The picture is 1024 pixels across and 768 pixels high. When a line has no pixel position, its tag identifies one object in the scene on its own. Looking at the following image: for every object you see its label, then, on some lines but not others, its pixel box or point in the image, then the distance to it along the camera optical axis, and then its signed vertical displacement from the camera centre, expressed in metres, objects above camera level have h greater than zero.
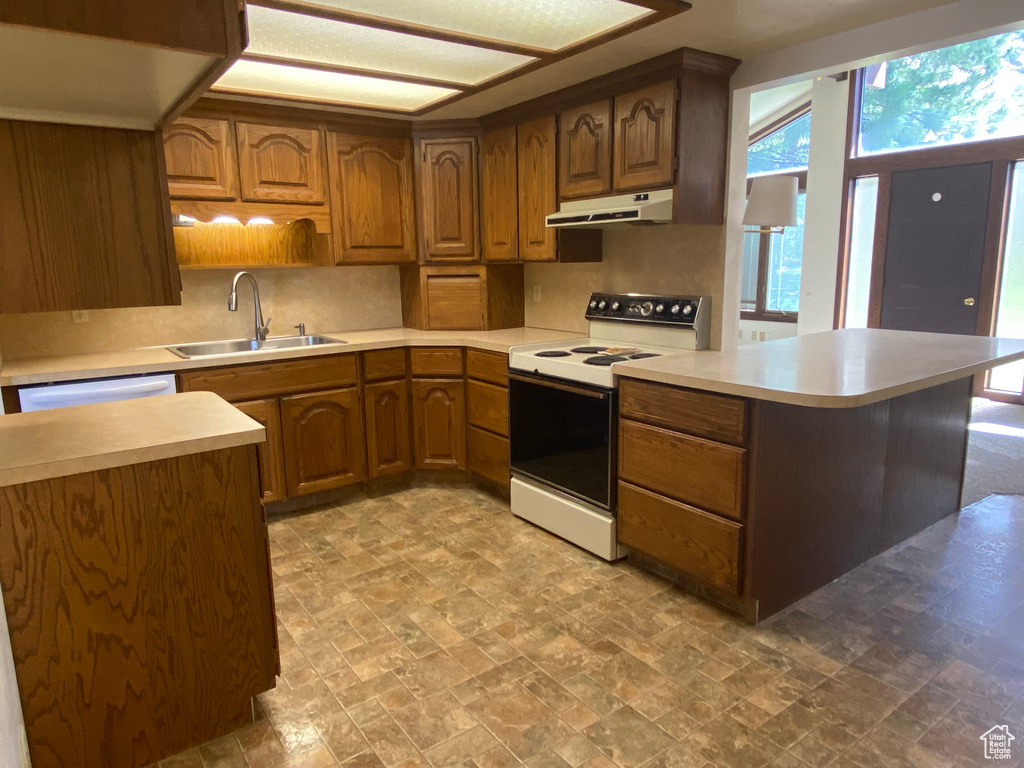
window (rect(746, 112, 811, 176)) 7.07 +1.33
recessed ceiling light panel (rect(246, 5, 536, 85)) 2.40 +0.93
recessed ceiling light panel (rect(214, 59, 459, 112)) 2.97 +0.94
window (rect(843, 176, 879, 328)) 6.45 +0.18
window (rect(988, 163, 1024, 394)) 5.50 -0.20
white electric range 2.82 -0.63
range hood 2.83 +0.28
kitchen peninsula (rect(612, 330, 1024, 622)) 2.23 -0.72
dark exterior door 5.70 +0.17
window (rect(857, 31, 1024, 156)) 5.38 +1.50
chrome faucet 3.61 -0.21
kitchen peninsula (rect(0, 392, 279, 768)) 1.52 -0.76
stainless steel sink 3.57 -0.39
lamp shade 3.96 +0.42
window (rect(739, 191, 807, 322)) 7.14 -0.05
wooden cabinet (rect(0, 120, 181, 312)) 1.37 +0.13
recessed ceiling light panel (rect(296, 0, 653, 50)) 2.26 +0.94
